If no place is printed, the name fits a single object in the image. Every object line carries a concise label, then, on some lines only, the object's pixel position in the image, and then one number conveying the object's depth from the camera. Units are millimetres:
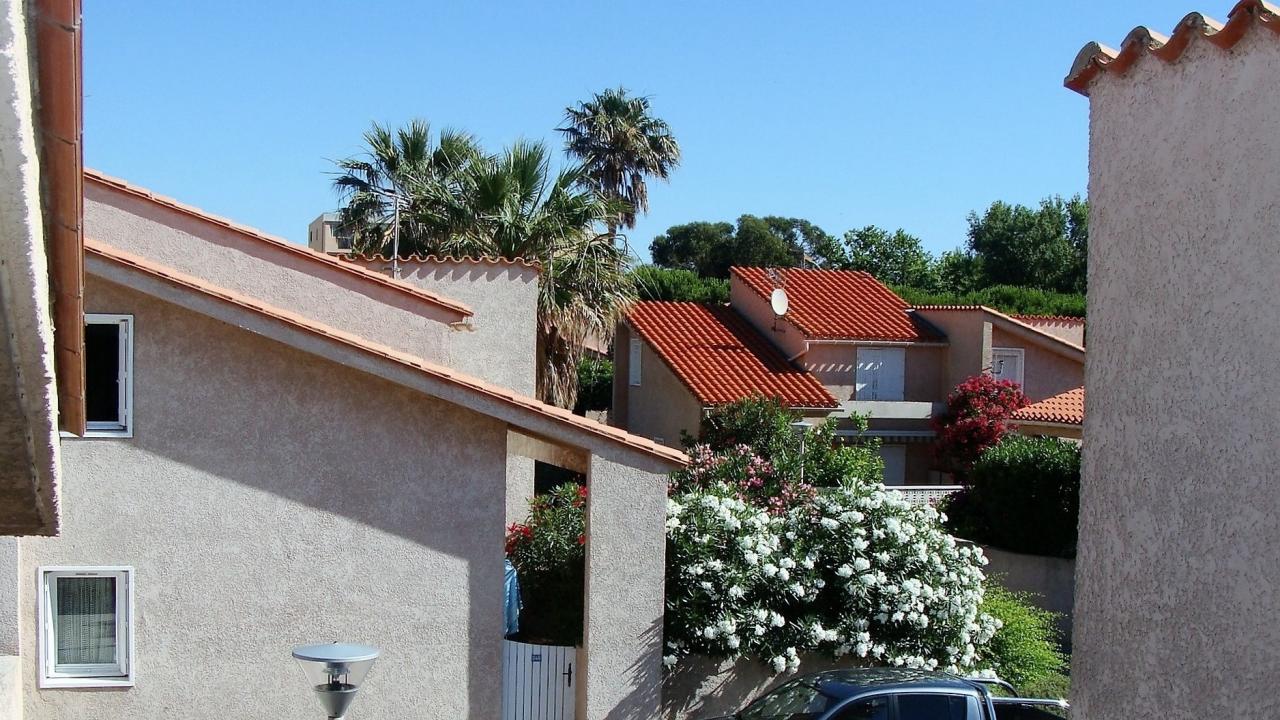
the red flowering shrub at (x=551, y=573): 13289
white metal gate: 12359
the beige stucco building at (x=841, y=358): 30406
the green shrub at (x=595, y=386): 39312
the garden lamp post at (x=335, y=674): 8375
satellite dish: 31344
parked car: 10500
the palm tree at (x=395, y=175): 21766
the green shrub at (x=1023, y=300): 45219
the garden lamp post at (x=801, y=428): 25012
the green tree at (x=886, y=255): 63250
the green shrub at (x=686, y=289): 46594
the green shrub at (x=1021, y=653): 14539
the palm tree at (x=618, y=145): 42062
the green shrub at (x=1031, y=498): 22000
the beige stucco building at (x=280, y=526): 11469
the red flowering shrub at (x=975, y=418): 29000
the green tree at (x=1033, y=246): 60562
